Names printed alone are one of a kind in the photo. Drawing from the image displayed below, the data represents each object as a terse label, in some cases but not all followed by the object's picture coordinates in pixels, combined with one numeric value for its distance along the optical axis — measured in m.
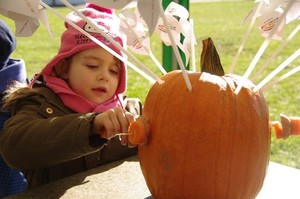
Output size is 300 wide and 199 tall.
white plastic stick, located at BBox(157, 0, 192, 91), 0.72
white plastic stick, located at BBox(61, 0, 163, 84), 0.75
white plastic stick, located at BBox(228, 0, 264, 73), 0.89
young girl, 1.05
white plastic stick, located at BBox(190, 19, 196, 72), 0.98
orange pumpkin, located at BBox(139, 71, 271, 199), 0.80
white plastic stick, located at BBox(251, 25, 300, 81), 0.81
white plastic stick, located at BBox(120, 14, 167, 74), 0.92
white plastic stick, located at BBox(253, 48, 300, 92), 0.81
